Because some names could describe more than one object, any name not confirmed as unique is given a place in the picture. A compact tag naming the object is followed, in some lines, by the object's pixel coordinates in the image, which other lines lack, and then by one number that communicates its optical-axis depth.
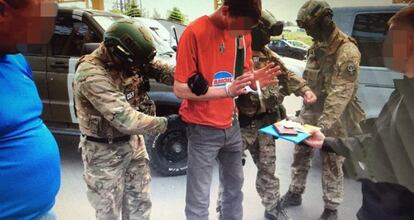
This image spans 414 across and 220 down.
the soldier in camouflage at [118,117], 2.13
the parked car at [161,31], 4.62
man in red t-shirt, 2.22
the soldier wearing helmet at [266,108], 2.85
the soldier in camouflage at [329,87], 2.91
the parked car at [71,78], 4.18
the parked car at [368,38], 3.19
